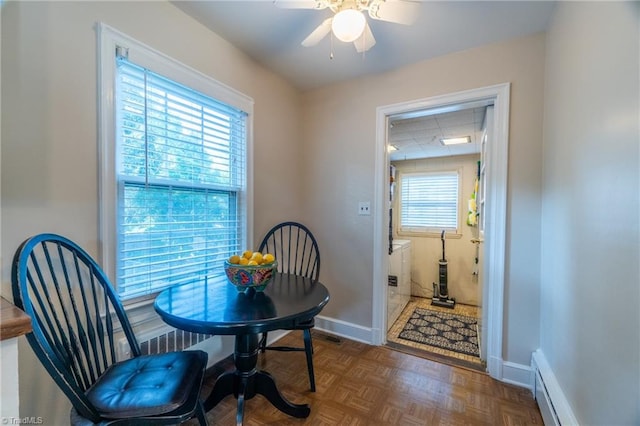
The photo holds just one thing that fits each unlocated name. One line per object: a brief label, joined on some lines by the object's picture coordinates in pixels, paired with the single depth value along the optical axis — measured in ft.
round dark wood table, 3.51
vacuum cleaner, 12.50
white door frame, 6.02
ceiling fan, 4.00
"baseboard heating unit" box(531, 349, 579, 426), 3.77
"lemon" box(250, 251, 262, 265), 4.57
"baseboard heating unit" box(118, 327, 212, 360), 4.42
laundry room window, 13.66
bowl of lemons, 4.39
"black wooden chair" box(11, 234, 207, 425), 2.77
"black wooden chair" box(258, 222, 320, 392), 7.41
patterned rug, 8.02
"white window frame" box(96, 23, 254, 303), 4.17
